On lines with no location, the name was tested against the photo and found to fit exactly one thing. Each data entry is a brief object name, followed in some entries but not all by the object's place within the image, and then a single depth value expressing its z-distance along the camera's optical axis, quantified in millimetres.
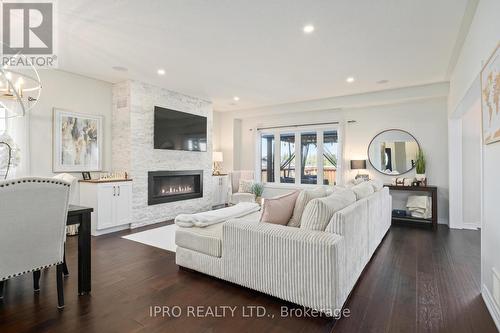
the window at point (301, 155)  6387
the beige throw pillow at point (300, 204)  2453
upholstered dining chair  1743
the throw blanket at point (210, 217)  2863
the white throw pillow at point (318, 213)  2171
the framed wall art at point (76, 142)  4223
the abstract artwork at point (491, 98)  1812
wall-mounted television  5160
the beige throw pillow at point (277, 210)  2426
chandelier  3667
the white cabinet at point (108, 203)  4219
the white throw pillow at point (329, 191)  2998
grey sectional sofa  1930
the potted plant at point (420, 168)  5062
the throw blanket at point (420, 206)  4931
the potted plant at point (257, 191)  6647
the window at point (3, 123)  3607
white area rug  3732
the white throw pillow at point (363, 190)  3045
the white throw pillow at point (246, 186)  6680
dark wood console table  4734
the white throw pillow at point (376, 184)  3899
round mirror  5355
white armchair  6441
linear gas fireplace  5125
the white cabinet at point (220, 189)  6664
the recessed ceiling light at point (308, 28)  2838
